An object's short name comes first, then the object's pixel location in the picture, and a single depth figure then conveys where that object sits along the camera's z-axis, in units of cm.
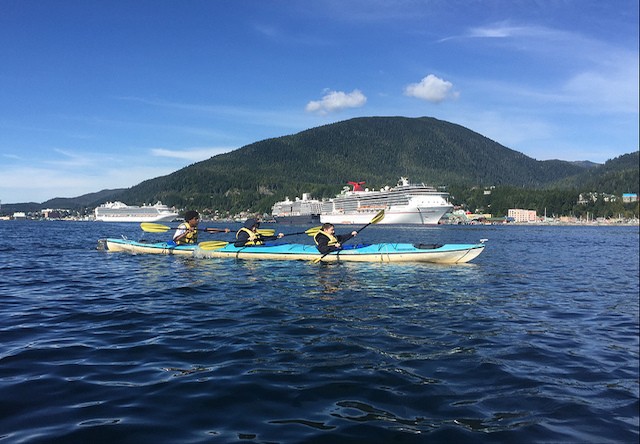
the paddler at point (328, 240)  1864
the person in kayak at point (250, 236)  2059
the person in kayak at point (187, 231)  2181
